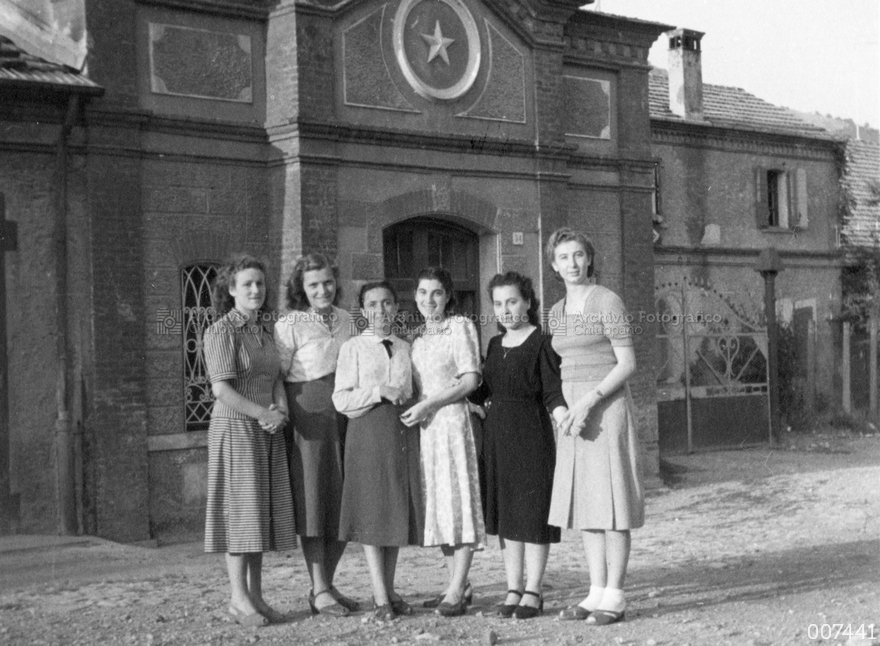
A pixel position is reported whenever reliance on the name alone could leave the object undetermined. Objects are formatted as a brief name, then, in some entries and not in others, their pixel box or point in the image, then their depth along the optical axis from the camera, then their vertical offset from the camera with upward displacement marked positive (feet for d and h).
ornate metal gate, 51.60 -1.46
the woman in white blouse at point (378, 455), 20.58 -1.67
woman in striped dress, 20.22 -1.49
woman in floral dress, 20.72 -1.26
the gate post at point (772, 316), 54.54 +1.85
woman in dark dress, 20.70 -1.57
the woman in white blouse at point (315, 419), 20.88 -0.99
